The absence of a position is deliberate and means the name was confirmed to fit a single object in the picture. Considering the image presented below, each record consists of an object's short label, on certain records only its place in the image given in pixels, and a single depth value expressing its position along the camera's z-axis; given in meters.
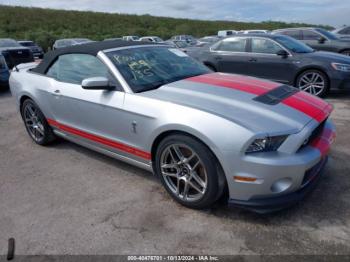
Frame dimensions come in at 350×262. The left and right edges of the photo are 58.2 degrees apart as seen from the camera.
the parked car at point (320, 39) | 10.54
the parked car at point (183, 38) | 33.67
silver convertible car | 2.48
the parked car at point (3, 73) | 8.72
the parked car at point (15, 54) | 12.29
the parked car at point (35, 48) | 21.43
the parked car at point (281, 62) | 6.63
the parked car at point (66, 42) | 19.47
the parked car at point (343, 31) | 14.18
